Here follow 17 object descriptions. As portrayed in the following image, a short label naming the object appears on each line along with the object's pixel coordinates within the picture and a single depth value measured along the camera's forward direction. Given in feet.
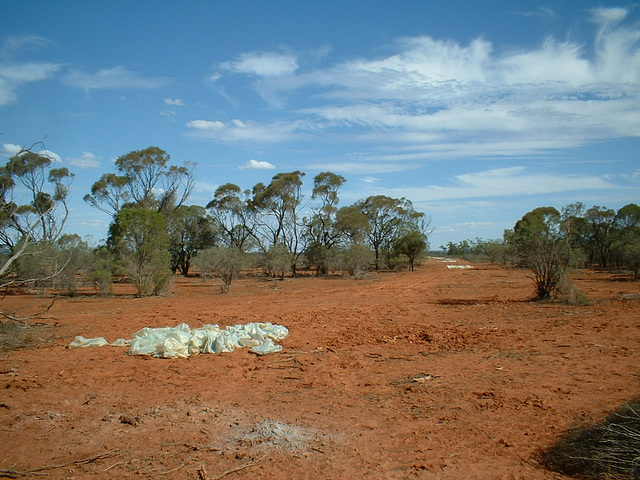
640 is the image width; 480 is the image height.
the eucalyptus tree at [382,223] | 149.07
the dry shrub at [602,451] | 11.27
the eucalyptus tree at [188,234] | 126.21
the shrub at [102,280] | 64.75
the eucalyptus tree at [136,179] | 112.88
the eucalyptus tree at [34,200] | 91.86
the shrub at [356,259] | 107.68
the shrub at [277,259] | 106.63
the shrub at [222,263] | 75.86
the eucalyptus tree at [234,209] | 128.26
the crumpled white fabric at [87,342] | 28.71
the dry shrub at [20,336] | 26.78
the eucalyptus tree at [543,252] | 47.26
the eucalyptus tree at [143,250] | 66.28
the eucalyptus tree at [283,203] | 121.80
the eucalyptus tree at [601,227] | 126.47
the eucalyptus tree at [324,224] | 125.59
